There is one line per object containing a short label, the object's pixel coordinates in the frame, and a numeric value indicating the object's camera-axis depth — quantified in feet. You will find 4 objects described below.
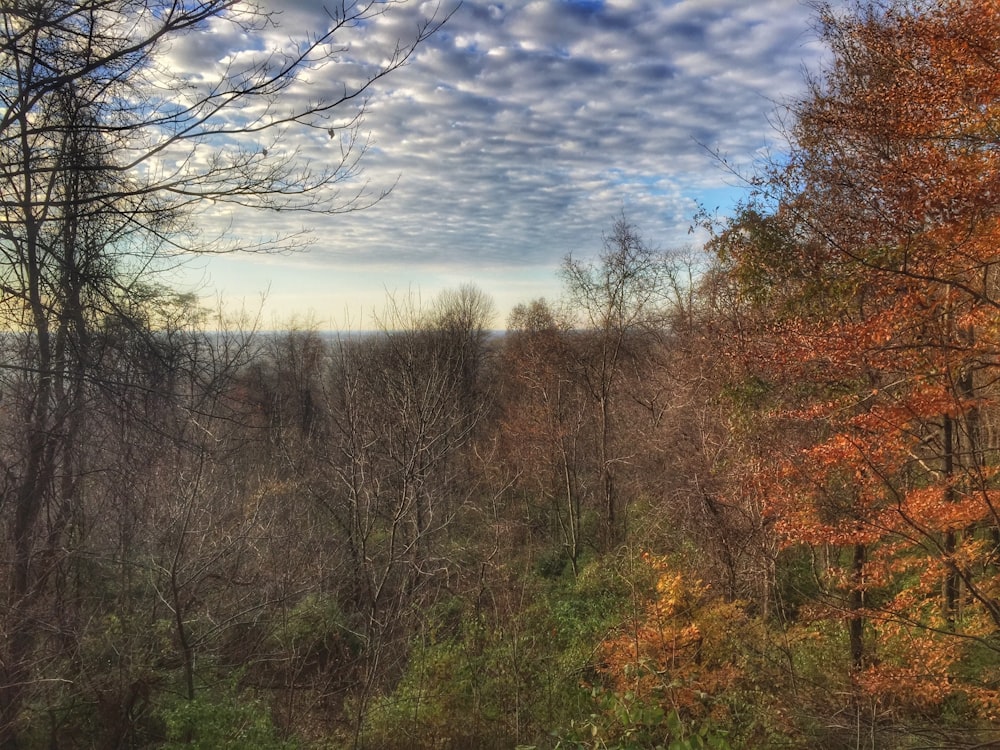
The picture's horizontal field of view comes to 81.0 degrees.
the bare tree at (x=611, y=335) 57.36
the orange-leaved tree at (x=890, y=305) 16.16
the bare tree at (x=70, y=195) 9.04
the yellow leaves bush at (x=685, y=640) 24.20
